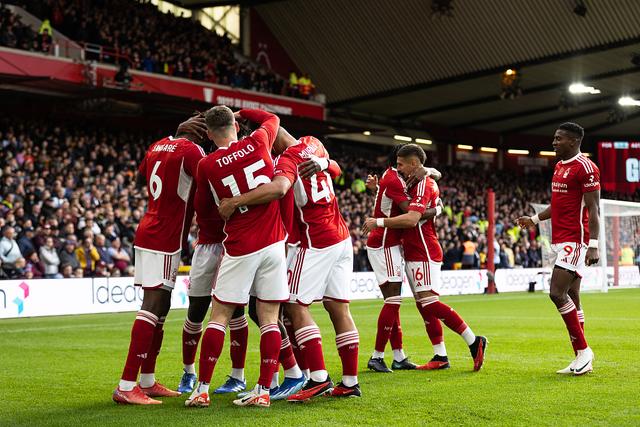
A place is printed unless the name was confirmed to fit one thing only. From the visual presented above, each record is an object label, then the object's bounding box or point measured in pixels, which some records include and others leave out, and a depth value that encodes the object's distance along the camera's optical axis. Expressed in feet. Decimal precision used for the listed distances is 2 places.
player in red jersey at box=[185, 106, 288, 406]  21.49
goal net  91.09
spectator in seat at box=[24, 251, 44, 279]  62.13
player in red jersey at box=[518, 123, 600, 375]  27.71
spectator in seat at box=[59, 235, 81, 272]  64.18
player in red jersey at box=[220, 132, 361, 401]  22.67
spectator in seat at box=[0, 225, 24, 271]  60.69
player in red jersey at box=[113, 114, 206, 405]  23.31
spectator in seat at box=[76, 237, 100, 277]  66.69
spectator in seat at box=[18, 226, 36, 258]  62.85
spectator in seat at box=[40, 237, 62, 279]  63.00
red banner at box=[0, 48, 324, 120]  88.63
